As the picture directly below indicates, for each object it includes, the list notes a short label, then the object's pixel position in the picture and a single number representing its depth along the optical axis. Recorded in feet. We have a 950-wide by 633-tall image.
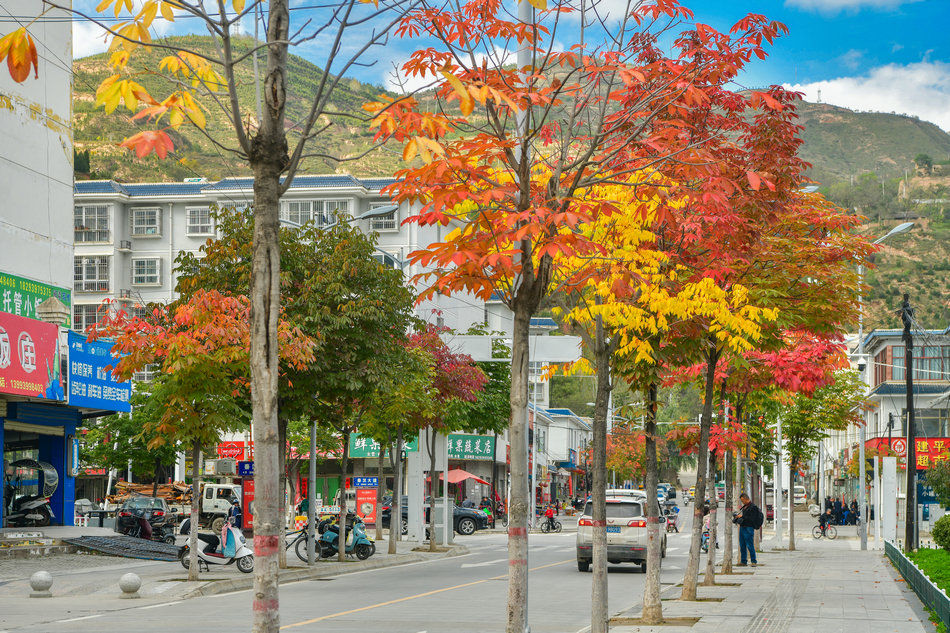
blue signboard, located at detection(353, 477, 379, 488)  196.54
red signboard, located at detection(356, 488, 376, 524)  167.97
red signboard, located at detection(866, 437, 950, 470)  206.59
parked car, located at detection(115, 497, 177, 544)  126.62
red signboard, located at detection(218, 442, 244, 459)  205.98
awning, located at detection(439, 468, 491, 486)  193.59
